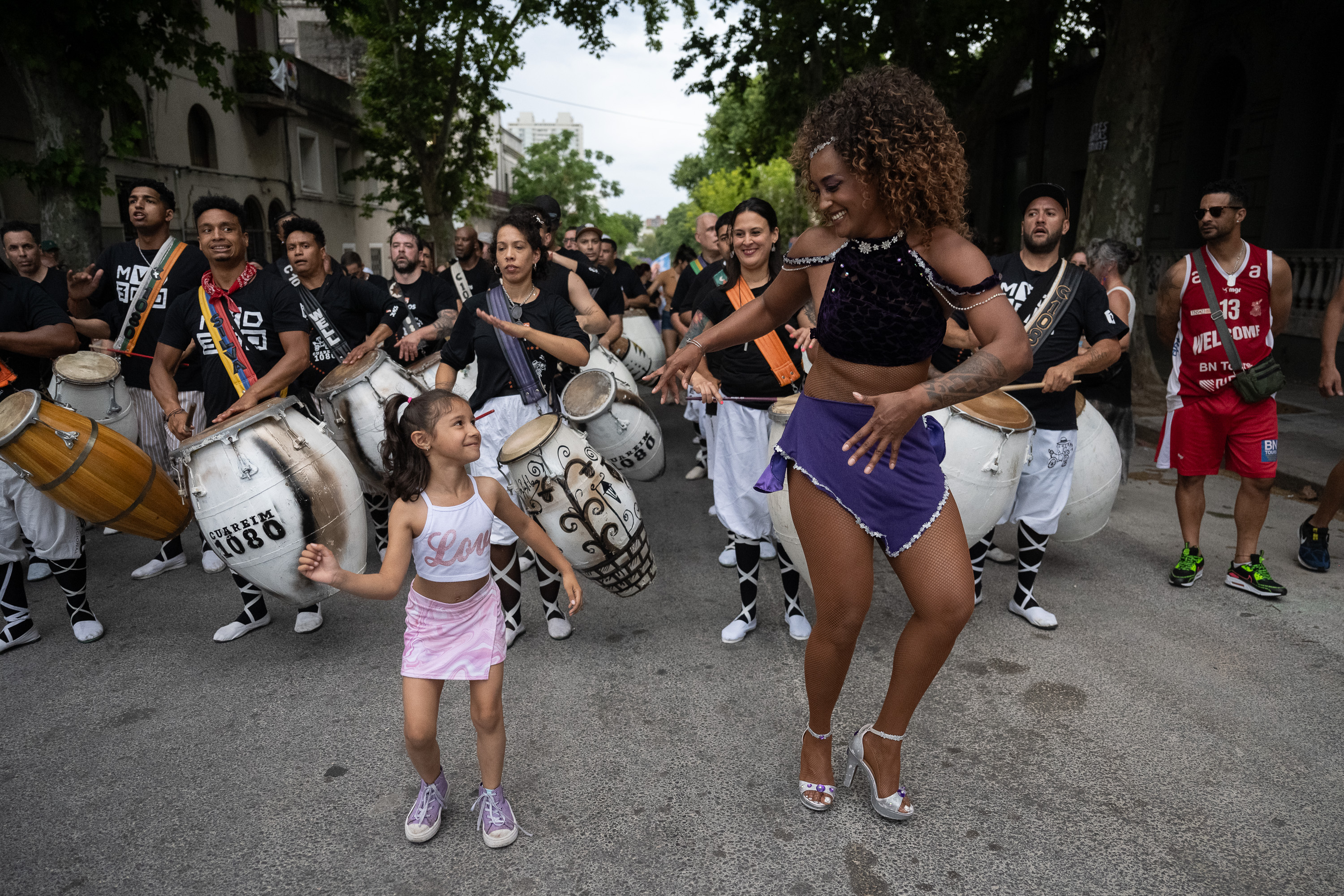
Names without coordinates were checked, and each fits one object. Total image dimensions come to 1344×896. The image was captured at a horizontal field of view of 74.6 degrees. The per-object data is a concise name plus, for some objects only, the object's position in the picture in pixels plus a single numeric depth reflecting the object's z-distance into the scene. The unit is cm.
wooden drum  401
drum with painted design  401
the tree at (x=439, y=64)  2011
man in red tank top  484
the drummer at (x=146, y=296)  536
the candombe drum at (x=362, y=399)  494
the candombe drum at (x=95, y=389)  547
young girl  284
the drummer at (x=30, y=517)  444
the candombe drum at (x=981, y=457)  387
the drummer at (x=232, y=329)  458
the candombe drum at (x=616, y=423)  499
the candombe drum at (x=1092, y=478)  473
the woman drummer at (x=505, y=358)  434
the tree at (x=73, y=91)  888
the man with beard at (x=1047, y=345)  445
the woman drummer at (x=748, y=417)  441
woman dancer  248
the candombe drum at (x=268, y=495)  389
